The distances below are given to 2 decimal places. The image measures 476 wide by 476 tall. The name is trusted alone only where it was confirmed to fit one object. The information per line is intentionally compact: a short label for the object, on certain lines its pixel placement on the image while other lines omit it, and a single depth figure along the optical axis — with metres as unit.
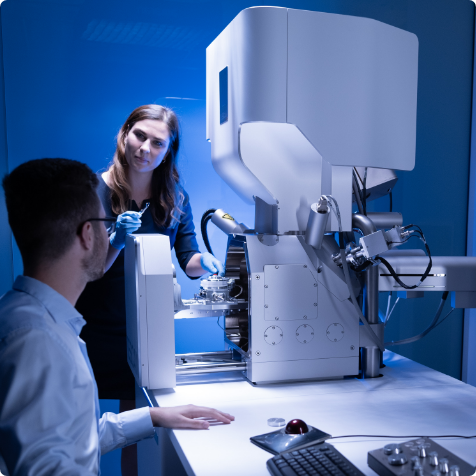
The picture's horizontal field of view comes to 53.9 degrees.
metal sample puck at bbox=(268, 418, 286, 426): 1.08
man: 0.73
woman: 1.93
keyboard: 0.83
